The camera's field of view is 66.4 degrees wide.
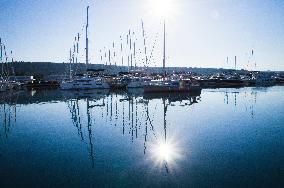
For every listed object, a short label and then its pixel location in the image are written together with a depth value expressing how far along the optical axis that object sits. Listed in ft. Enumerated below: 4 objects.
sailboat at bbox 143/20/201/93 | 124.80
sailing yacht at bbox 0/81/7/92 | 136.64
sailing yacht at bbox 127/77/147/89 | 153.87
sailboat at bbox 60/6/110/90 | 149.29
